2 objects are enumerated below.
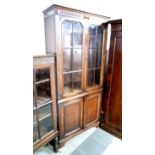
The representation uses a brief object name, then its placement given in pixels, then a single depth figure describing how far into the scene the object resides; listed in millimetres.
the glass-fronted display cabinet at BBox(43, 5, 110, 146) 1596
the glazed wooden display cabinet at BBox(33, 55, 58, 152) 1426
